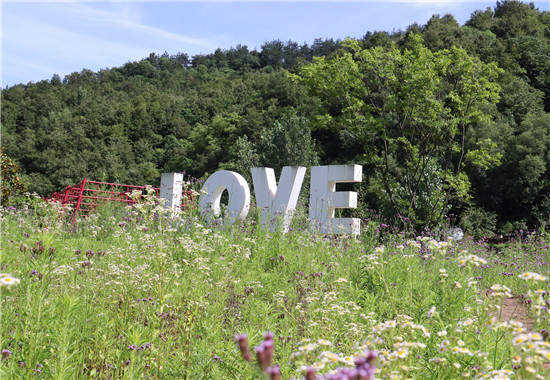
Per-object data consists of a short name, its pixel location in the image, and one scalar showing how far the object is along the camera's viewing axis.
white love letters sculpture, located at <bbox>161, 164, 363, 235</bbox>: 10.41
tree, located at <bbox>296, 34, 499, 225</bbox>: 14.68
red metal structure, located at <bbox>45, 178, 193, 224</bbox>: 13.58
